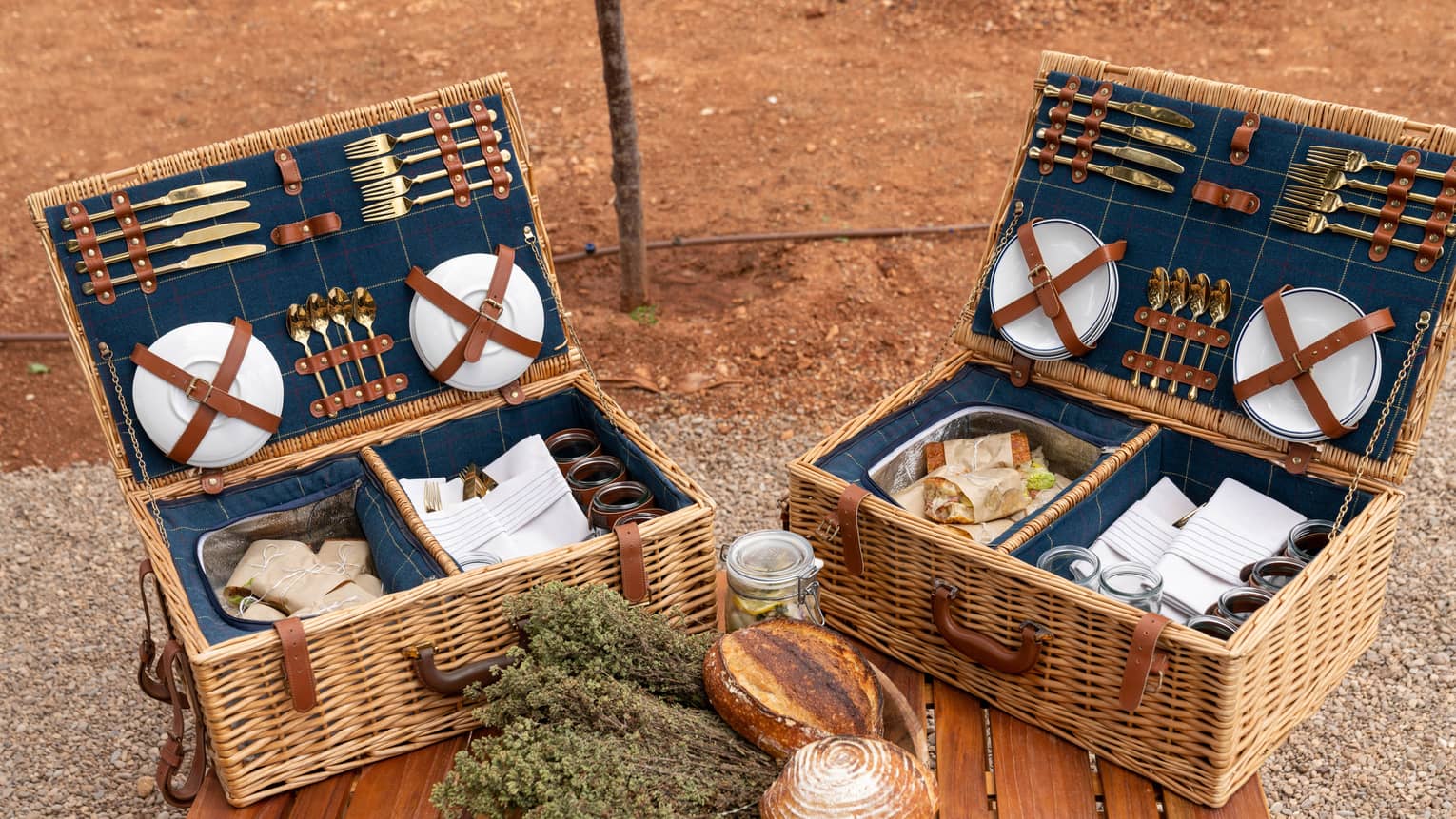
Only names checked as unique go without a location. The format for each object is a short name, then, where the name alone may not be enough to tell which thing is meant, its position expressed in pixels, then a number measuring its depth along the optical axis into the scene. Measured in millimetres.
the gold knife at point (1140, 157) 2643
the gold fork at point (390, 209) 2680
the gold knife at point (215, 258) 2512
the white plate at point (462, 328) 2736
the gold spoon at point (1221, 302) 2611
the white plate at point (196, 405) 2498
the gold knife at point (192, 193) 2492
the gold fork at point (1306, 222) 2455
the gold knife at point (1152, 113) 2633
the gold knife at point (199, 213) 2496
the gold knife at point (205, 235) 2500
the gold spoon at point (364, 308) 2707
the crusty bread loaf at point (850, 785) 1688
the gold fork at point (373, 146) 2646
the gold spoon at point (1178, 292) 2656
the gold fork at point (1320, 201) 2443
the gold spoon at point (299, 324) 2650
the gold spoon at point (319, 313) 2664
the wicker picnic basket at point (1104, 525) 2102
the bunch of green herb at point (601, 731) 1772
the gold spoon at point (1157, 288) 2686
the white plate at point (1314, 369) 2434
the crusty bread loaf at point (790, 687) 1915
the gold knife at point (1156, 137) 2623
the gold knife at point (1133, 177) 2660
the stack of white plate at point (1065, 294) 2748
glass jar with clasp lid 2176
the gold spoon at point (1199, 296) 2631
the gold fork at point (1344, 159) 2418
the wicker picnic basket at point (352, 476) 2143
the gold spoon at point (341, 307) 2686
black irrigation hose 5000
